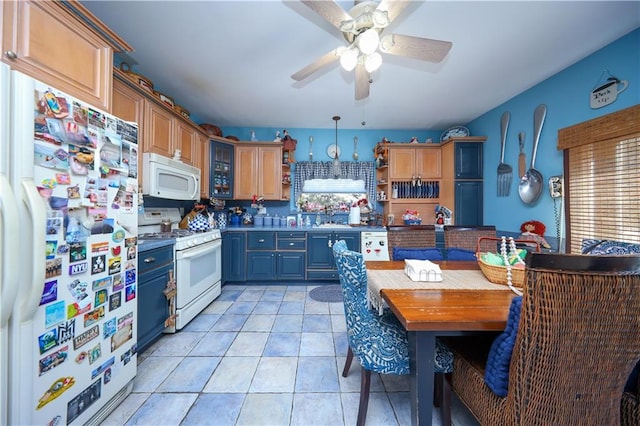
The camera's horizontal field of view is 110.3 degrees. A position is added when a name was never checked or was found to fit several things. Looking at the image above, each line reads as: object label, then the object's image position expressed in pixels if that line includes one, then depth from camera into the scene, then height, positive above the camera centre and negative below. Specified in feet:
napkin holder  4.30 -1.14
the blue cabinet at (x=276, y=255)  10.86 -2.01
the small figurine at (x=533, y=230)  7.30 -0.53
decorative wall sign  5.89 +3.41
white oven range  6.97 -1.67
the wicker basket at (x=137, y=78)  6.46 +4.09
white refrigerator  2.82 -0.62
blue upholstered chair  3.52 -2.13
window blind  5.52 +1.03
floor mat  9.46 -3.60
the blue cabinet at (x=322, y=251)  10.94 -1.81
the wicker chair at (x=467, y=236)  7.31 -0.72
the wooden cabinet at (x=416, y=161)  11.91 +2.83
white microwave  6.93 +1.24
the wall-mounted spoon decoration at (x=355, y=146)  12.85 +3.97
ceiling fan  4.09 +3.66
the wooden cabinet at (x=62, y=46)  3.24 +2.77
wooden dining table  2.74 -1.33
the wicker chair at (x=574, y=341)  2.09 -1.26
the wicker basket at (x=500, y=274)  3.98 -1.10
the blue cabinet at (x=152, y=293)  5.66 -2.12
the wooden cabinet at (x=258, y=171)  11.75 +2.28
